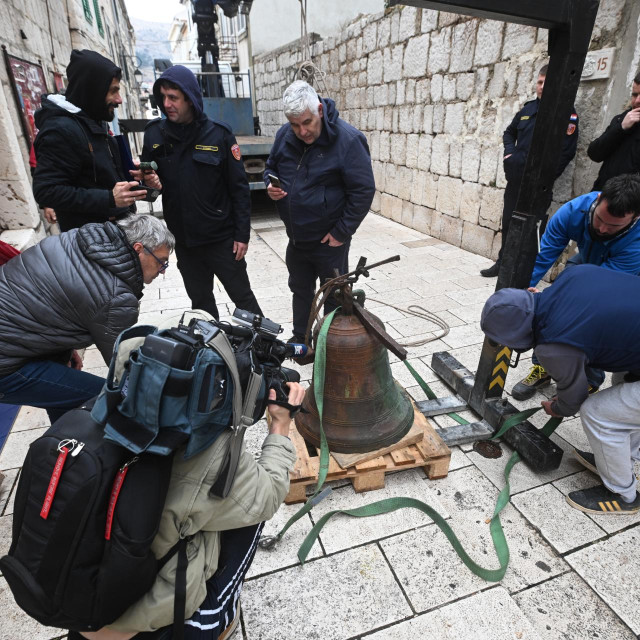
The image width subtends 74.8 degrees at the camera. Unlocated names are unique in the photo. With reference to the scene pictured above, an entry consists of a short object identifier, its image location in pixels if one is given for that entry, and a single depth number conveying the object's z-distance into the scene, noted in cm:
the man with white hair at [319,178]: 304
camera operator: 117
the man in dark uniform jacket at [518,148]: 446
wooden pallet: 232
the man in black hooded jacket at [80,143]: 266
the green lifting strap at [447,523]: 194
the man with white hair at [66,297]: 185
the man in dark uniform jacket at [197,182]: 302
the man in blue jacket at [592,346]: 198
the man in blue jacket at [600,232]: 232
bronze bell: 228
